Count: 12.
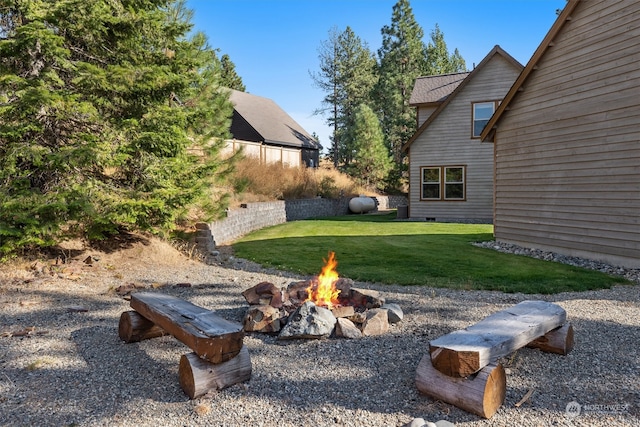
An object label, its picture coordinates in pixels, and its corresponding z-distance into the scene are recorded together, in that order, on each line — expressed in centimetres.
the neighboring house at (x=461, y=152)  1670
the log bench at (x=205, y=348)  301
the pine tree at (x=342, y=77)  3819
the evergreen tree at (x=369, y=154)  2766
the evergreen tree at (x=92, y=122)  646
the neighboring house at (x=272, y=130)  2777
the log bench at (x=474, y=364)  275
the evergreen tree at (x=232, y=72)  4268
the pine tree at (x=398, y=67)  3369
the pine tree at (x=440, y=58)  3816
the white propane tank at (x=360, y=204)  2211
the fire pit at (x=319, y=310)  427
